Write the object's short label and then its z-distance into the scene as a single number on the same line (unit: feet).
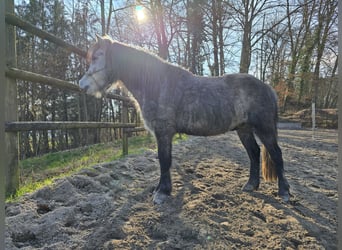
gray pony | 9.81
